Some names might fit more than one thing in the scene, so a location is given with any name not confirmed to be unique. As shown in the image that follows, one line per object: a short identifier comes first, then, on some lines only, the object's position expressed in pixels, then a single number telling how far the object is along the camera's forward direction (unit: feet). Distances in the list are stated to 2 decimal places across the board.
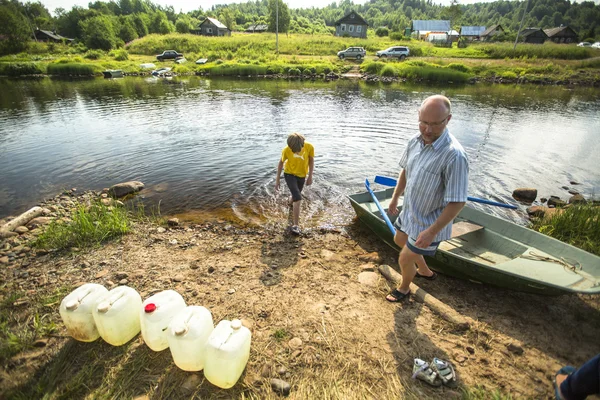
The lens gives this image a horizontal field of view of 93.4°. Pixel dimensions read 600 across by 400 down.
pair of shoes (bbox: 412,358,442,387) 9.41
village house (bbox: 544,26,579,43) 241.76
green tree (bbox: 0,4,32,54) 173.58
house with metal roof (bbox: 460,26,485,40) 257.55
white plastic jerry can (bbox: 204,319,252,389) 8.68
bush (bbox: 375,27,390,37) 253.44
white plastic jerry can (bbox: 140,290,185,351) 9.57
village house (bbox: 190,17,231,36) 248.93
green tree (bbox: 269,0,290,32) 230.05
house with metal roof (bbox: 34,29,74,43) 230.89
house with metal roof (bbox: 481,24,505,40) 251.23
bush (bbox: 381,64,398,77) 114.32
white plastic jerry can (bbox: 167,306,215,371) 8.98
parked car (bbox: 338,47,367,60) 146.92
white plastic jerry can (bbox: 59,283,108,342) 9.86
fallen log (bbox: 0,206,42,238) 19.45
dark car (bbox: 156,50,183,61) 164.55
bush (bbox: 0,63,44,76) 124.77
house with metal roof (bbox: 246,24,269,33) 289.45
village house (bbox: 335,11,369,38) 223.92
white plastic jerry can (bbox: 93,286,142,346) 9.73
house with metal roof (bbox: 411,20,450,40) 265.69
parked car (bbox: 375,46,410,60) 145.59
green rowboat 12.84
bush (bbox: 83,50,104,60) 165.08
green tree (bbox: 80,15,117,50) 192.44
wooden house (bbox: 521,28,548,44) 231.50
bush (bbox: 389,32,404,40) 218.79
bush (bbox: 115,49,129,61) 161.27
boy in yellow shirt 18.29
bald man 9.35
